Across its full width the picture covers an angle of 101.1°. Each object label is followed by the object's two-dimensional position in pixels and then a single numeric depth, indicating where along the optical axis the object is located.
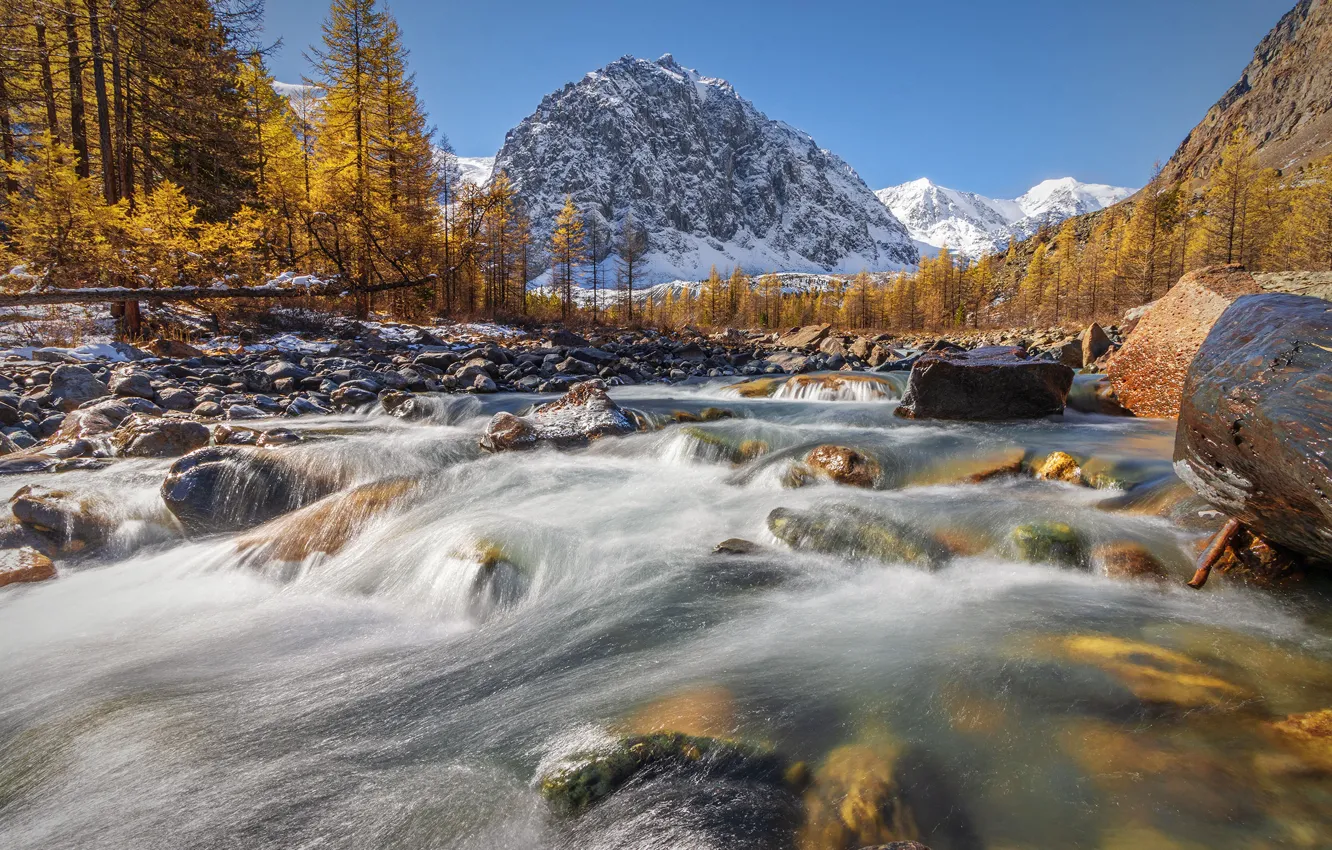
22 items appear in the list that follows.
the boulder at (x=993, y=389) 7.52
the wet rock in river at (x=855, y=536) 3.93
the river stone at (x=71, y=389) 7.22
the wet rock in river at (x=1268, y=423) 2.36
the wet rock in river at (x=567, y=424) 6.84
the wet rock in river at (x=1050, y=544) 3.65
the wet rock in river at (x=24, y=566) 3.78
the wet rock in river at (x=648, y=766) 1.97
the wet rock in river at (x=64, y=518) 4.28
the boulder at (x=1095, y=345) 12.48
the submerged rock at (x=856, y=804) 1.72
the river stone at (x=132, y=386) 7.54
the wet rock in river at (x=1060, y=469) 4.99
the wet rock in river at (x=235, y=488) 4.84
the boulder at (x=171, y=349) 10.67
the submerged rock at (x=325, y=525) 4.38
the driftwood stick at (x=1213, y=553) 3.06
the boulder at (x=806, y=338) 24.75
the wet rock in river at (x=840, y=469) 5.36
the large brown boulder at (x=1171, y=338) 6.68
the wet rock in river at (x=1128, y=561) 3.37
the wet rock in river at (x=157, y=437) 5.78
